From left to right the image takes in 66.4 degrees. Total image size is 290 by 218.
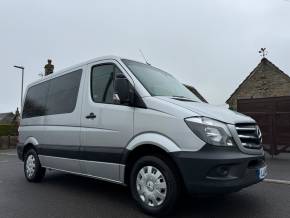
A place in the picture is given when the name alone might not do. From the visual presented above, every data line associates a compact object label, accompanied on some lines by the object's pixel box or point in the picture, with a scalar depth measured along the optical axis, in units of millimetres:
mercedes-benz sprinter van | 2672
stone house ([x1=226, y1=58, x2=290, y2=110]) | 14461
